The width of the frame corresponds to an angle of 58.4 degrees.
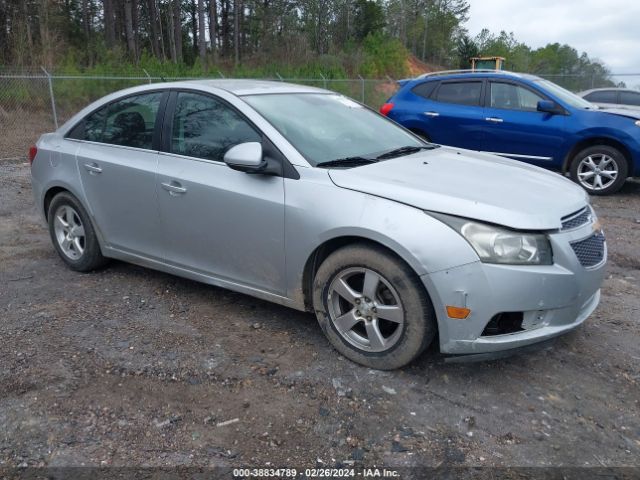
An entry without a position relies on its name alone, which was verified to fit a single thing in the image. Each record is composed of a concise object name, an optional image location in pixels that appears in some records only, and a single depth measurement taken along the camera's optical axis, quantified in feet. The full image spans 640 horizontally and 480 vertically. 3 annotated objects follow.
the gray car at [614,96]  44.24
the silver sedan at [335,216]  9.67
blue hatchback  25.82
